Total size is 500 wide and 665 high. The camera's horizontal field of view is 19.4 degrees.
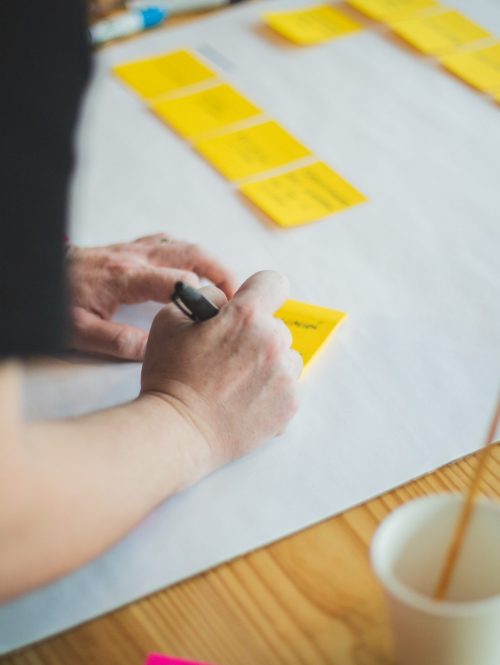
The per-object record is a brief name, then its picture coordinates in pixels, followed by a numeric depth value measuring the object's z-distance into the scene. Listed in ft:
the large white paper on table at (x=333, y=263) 3.14
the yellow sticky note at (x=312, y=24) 4.80
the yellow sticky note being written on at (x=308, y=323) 3.54
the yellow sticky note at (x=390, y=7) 4.89
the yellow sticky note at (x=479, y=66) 4.49
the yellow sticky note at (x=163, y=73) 4.58
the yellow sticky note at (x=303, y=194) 4.01
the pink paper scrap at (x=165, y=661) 2.86
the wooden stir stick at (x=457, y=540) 2.61
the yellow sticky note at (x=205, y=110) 4.37
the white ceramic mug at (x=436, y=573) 2.56
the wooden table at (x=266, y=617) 2.89
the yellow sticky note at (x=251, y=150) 4.19
